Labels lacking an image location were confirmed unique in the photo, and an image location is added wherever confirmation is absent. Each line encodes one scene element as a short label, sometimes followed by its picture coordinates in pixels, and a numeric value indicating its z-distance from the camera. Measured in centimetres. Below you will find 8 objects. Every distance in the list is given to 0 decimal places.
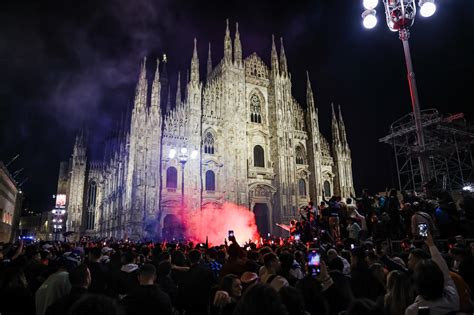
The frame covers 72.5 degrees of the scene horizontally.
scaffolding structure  2655
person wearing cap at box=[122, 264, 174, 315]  383
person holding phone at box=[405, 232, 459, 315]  294
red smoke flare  3078
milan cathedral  3044
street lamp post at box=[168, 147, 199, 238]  1877
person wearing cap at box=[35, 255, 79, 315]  470
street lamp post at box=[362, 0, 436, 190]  1373
